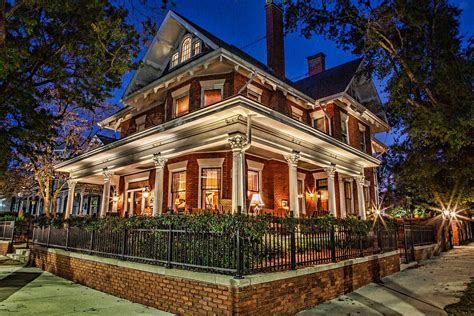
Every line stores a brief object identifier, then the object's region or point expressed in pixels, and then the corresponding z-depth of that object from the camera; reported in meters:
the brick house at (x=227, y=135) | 10.19
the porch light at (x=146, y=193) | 15.80
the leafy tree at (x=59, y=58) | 8.83
